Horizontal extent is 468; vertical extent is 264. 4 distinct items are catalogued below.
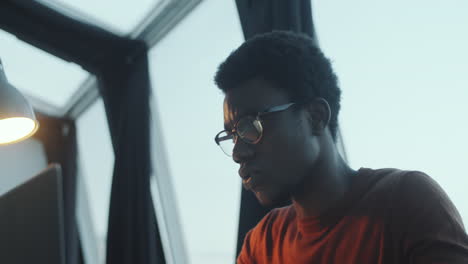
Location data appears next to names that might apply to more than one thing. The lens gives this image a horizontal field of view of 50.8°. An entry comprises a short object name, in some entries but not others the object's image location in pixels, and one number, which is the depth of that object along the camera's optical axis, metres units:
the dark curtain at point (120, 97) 3.21
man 0.98
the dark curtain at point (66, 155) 4.53
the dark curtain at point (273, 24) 1.88
